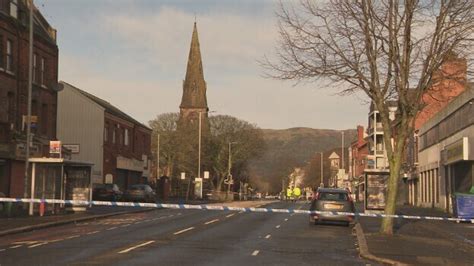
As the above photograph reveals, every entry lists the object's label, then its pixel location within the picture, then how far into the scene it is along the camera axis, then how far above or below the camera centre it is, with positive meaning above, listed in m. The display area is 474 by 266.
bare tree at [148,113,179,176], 89.26 +6.48
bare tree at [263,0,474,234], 19.95 +3.86
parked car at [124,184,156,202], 49.75 -0.38
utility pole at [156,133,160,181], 86.00 +3.95
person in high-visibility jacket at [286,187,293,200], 87.66 -0.59
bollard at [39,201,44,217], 30.09 -0.89
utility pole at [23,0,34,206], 28.17 +3.22
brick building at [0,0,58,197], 35.06 +5.26
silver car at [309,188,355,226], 26.84 -0.55
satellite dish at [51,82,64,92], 40.78 +5.91
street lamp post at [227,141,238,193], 84.37 +2.74
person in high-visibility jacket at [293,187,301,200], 88.14 -0.34
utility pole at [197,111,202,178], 72.62 +2.52
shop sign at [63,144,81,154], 39.19 +2.28
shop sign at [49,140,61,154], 30.88 +1.81
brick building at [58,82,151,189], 58.47 +4.80
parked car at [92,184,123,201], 48.28 -0.31
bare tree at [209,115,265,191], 87.88 +5.77
